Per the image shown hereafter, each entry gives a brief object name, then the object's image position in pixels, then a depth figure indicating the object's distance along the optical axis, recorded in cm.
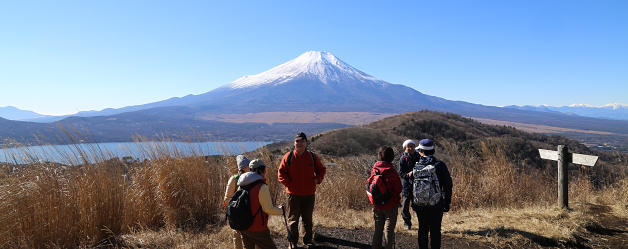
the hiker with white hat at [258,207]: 314
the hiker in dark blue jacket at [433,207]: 368
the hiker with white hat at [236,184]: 362
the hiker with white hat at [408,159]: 481
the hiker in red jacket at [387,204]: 380
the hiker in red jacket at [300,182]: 441
